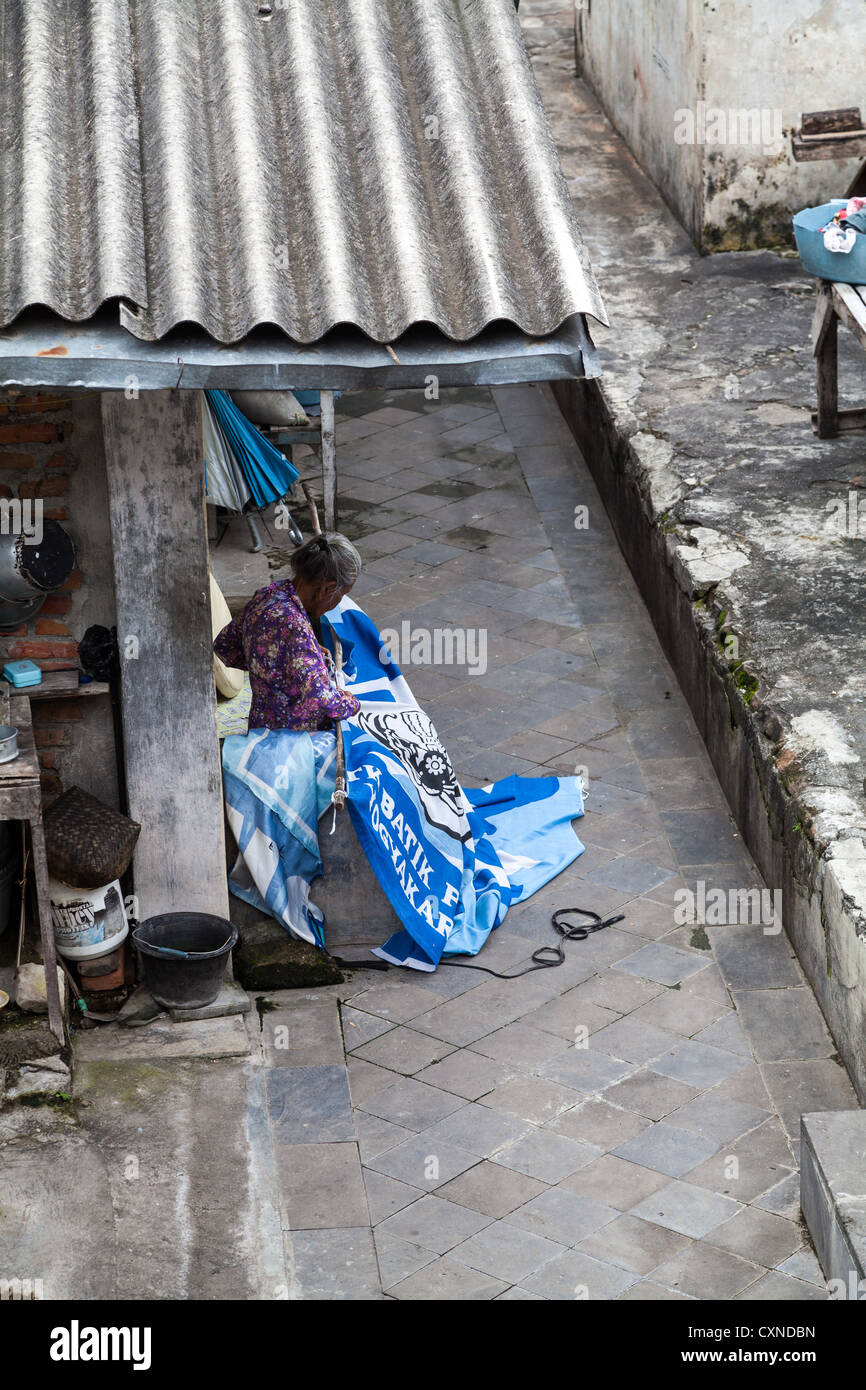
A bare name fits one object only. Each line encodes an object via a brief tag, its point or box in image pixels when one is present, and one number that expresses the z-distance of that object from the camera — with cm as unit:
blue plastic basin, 874
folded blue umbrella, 952
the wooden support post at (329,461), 948
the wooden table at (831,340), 871
